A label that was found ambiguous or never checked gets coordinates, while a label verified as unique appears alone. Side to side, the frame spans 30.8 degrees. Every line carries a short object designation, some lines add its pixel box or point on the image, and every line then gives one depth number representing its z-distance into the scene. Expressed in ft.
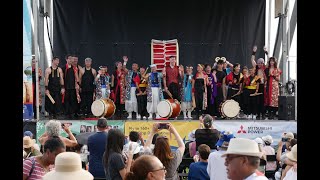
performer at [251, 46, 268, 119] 44.80
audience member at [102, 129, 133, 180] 15.56
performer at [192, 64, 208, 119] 45.01
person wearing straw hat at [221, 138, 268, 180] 11.18
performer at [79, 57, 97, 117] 45.11
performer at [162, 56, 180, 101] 45.62
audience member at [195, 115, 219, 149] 22.90
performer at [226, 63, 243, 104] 45.39
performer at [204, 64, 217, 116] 45.37
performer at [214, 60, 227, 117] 45.70
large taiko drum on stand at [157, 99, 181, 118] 43.32
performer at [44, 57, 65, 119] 44.27
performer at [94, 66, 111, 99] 45.09
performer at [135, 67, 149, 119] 45.39
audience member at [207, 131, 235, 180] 16.15
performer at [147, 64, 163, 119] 44.91
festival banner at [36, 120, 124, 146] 41.57
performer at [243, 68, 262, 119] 44.88
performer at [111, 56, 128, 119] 46.01
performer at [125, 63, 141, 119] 45.47
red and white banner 54.49
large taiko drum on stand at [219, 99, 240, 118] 44.16
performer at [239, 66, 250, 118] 44.93
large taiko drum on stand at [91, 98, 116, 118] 43.62
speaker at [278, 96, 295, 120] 43.04
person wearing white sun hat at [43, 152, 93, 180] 11.87
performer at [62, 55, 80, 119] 44.70
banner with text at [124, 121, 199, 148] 41.78
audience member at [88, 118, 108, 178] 18.90
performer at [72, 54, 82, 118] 44.40
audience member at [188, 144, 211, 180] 17.51
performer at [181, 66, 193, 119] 45.44
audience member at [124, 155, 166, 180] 10.66
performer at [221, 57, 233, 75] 46.34
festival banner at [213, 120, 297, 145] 42.11
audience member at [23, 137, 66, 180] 13.04
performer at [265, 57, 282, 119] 44.45
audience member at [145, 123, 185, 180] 16.75
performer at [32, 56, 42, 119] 42.83
